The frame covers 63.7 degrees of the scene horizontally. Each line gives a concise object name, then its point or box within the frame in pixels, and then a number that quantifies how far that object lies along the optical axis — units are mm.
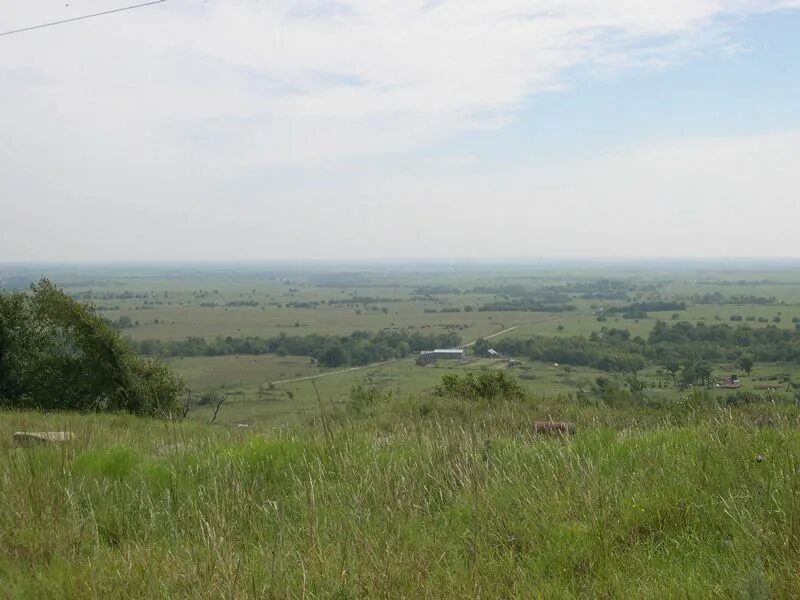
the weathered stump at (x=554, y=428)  8152
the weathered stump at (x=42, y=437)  7902
